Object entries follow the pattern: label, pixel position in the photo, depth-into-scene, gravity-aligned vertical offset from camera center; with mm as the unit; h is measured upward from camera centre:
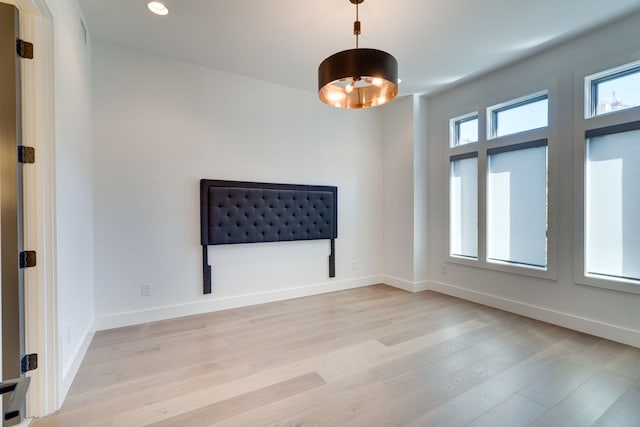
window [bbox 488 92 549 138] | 3184 +1118
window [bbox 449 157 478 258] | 3836 +37
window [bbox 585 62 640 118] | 2570 +1118
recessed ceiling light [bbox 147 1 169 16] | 2322 +1687
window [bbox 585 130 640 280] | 2555 +38
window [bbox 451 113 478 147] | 3852 +1117
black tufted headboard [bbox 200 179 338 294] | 3309 -20
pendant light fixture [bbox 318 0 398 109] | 1700 +875
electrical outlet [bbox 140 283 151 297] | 3049 -822
